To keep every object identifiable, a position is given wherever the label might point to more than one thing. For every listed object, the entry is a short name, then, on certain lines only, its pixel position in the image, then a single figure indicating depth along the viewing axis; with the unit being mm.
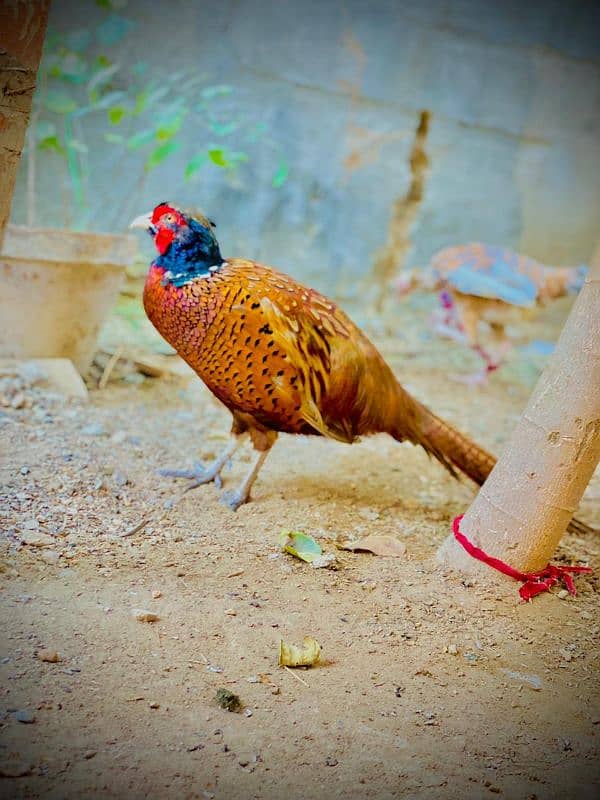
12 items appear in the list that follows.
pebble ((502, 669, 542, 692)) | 1988
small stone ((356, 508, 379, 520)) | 2982
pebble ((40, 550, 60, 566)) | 2157
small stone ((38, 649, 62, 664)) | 1734
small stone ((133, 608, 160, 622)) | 1977
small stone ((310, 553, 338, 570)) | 2428
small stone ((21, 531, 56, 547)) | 2215
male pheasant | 2697
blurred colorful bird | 4980
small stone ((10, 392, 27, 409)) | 3289
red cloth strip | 2389
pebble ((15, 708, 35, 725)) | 1549
